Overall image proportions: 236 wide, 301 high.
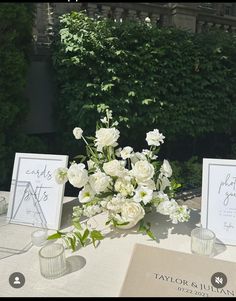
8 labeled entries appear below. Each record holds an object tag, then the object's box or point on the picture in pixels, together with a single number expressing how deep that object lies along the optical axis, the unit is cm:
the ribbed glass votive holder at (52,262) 75
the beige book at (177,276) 67
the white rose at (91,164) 101
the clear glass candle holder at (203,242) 83
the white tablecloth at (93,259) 71
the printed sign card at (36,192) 105
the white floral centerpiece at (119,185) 90
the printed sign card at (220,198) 90
